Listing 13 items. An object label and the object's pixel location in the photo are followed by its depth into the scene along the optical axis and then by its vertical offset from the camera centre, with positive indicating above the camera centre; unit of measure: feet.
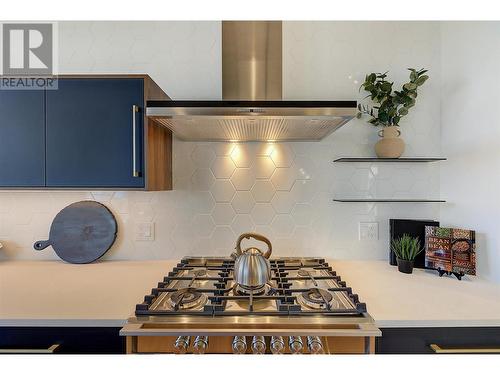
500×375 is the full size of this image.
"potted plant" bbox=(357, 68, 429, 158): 5.57 +1.49
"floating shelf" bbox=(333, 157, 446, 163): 5.63 +0.47
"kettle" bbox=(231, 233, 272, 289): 4.17 -1.20
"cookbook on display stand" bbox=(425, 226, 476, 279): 4.92 -1.13
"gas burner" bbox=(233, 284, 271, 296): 4.23 -1.52
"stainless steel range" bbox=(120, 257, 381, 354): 3.34 -1.60
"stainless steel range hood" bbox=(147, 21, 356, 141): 4.02 +1.05
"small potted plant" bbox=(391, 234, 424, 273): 5.32 -1.23
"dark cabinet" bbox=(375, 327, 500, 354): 3.64 -1.88
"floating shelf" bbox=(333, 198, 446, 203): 5.90 -0.33
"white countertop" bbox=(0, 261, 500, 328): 3.64 -1.59
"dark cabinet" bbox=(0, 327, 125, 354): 3.68 -1.90
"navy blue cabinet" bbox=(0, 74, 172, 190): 4.89 +0.80
